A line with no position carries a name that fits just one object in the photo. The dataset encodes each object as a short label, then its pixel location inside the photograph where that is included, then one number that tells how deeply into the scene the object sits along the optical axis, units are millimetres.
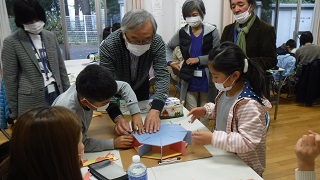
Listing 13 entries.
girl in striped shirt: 1227
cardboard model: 1279
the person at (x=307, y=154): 935
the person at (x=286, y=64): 4422
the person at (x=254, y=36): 2074
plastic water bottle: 1009
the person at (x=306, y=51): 4430
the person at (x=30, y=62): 1890
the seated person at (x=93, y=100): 1223
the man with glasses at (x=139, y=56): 1519
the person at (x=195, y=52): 2453
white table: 1120
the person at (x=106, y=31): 4459
